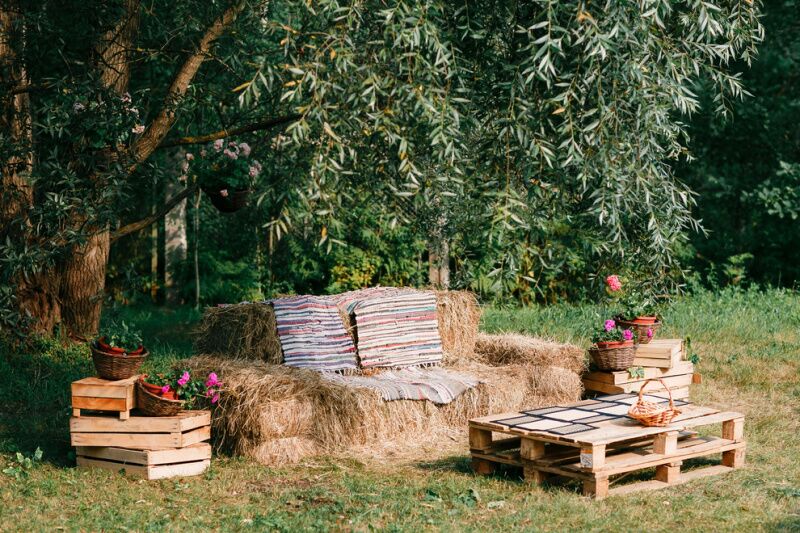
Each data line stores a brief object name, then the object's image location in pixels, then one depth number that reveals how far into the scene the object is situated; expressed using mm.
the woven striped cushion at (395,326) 8031
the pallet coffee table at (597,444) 5570
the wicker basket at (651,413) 5781
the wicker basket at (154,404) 6168
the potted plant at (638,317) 7971
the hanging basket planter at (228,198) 8609
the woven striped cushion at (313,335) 7738
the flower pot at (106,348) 6402
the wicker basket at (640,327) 8062
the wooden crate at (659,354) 7992
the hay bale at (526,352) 8281
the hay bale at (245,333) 7754
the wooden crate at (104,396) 6230
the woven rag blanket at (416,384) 7254
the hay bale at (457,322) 8523
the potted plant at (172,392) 6184
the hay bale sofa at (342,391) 6598
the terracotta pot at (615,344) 7840
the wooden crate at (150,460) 6090
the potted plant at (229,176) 8602
